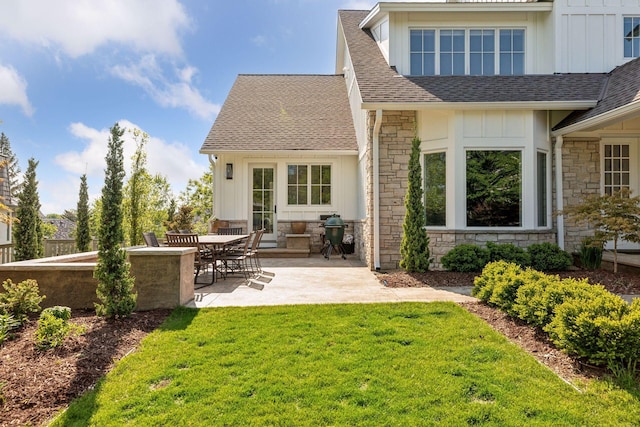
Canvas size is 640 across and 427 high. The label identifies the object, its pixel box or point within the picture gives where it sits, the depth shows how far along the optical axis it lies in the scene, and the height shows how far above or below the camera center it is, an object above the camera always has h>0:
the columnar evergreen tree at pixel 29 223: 9.33 -0.15
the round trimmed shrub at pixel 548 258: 7.10 -0.85
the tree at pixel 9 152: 34.26 +7.46
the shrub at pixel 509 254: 6.95 -0.75
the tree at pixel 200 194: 21.42 +1.53
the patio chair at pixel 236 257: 7.06 -0.82
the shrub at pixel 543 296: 3.70 -0.89
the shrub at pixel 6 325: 3.36 -1.12
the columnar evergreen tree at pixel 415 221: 7.00 -0.08
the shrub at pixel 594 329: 2.84 -0.96
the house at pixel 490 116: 7.57 +2.25
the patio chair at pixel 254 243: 7.29 -0.56
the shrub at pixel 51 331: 3.31 -1.12
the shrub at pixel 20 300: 3.98 -0.97
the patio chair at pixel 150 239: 6.77 -0.44
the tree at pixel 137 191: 11.27 +0.88
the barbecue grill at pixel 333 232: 10.14 -0.44
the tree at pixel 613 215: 6.31 +0.03
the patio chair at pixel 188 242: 6.39 -0.46
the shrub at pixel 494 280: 4.59 -0.89
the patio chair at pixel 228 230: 10.17 -0.38
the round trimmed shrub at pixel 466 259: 7.03 -0.85
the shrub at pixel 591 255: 7.33 -0.83
